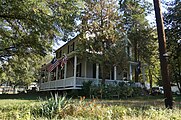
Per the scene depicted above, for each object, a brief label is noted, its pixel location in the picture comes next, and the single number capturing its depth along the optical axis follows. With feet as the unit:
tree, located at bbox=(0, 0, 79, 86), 32.81
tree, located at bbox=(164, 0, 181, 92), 74.59
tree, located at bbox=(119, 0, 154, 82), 94.27
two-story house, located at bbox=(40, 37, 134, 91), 67.91
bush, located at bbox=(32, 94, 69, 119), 20.57
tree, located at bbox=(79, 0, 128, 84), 63.16
